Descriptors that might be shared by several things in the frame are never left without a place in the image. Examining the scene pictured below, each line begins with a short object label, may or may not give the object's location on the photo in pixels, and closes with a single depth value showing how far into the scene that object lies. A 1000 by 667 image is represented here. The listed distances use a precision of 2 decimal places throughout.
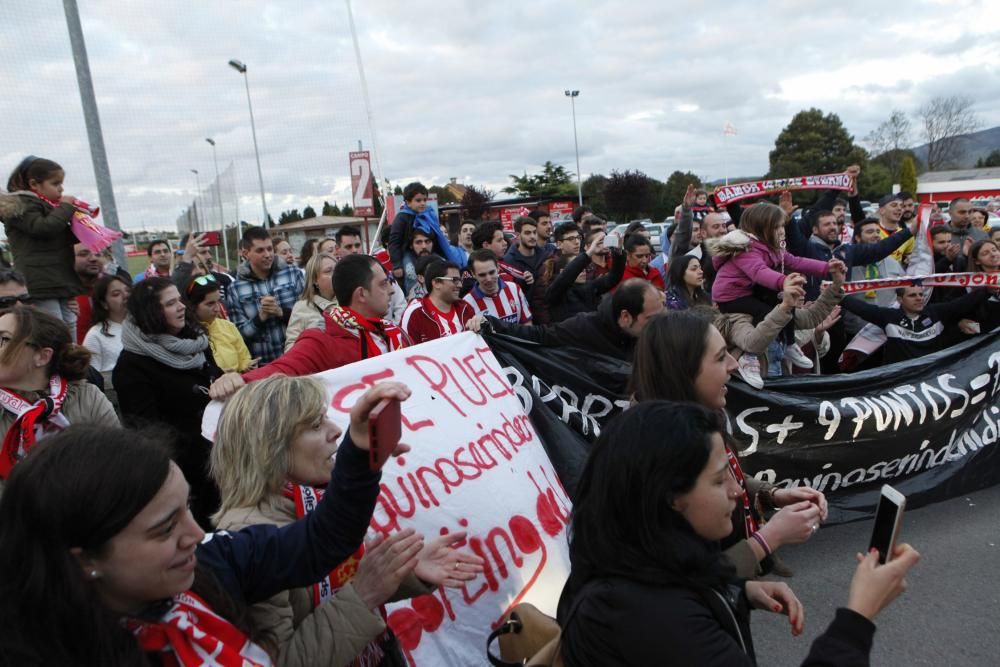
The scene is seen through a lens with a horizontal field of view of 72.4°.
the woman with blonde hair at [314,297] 4.71
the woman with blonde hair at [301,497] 1.81
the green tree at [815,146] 50.76
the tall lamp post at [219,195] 17.42
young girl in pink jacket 4.79
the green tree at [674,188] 43.39
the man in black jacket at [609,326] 3.68
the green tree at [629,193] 36.78
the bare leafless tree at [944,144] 58.22
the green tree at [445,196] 60.84
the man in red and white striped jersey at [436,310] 4.72
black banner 3.77
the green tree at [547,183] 46.38
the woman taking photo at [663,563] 1.39
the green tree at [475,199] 25.58
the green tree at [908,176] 42.88
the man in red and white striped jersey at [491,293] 5.49
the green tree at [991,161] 65.31
